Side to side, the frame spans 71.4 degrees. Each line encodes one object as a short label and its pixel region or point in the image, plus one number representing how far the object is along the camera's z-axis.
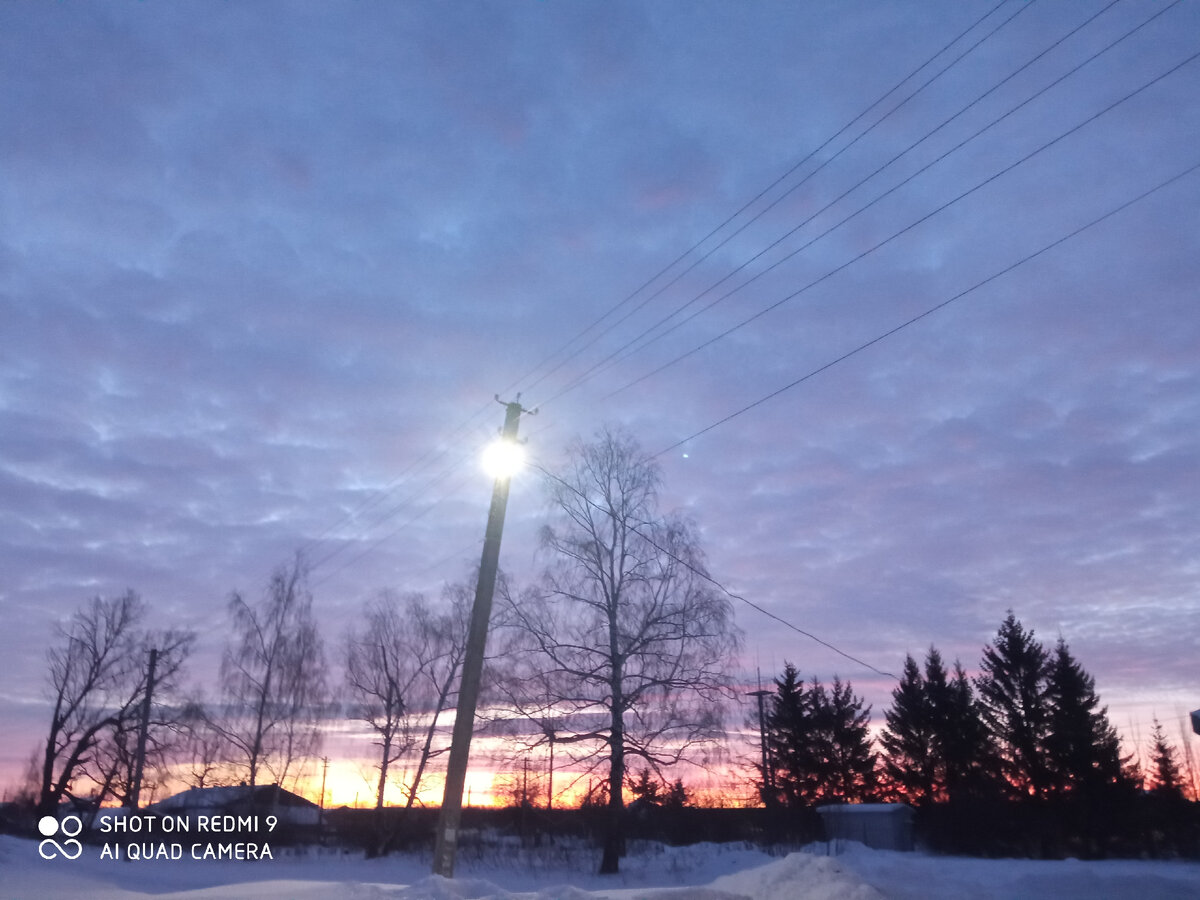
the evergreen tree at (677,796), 27.59
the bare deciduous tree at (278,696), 38.81
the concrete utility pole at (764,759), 43.25
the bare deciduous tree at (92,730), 47.47
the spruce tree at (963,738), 41.16
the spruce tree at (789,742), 46.03
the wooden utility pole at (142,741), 33.53
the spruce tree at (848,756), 45.59
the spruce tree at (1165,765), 52.53
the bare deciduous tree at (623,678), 26.42
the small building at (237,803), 39.41
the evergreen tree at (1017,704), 39.41
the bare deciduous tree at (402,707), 36.94
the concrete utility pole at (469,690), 12.87
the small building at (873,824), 32.44
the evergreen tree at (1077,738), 35.47
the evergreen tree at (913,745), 44.44
